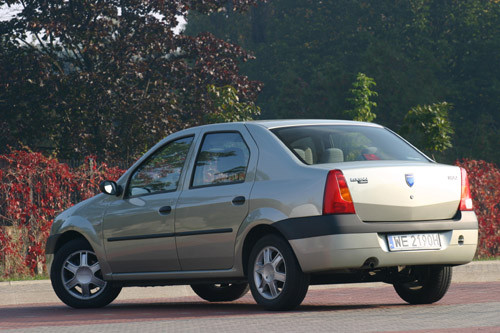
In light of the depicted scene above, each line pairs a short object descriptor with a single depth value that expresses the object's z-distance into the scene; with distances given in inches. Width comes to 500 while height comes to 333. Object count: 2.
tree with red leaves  2080.5
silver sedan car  634.8
